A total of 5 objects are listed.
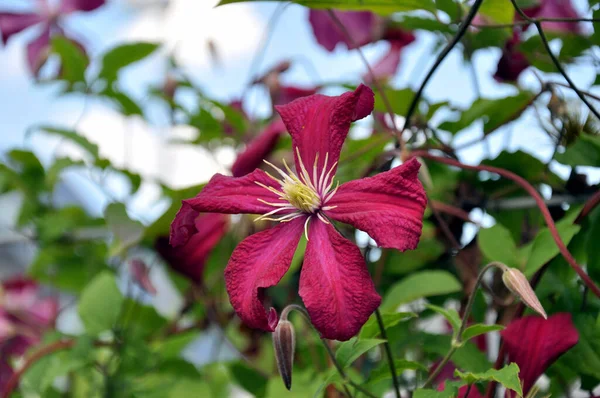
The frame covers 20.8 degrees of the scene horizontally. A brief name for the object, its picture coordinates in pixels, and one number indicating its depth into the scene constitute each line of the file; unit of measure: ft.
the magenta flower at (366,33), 2.22
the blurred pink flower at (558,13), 1.98
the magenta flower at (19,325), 2.89
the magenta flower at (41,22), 2.78
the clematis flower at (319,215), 1.45
